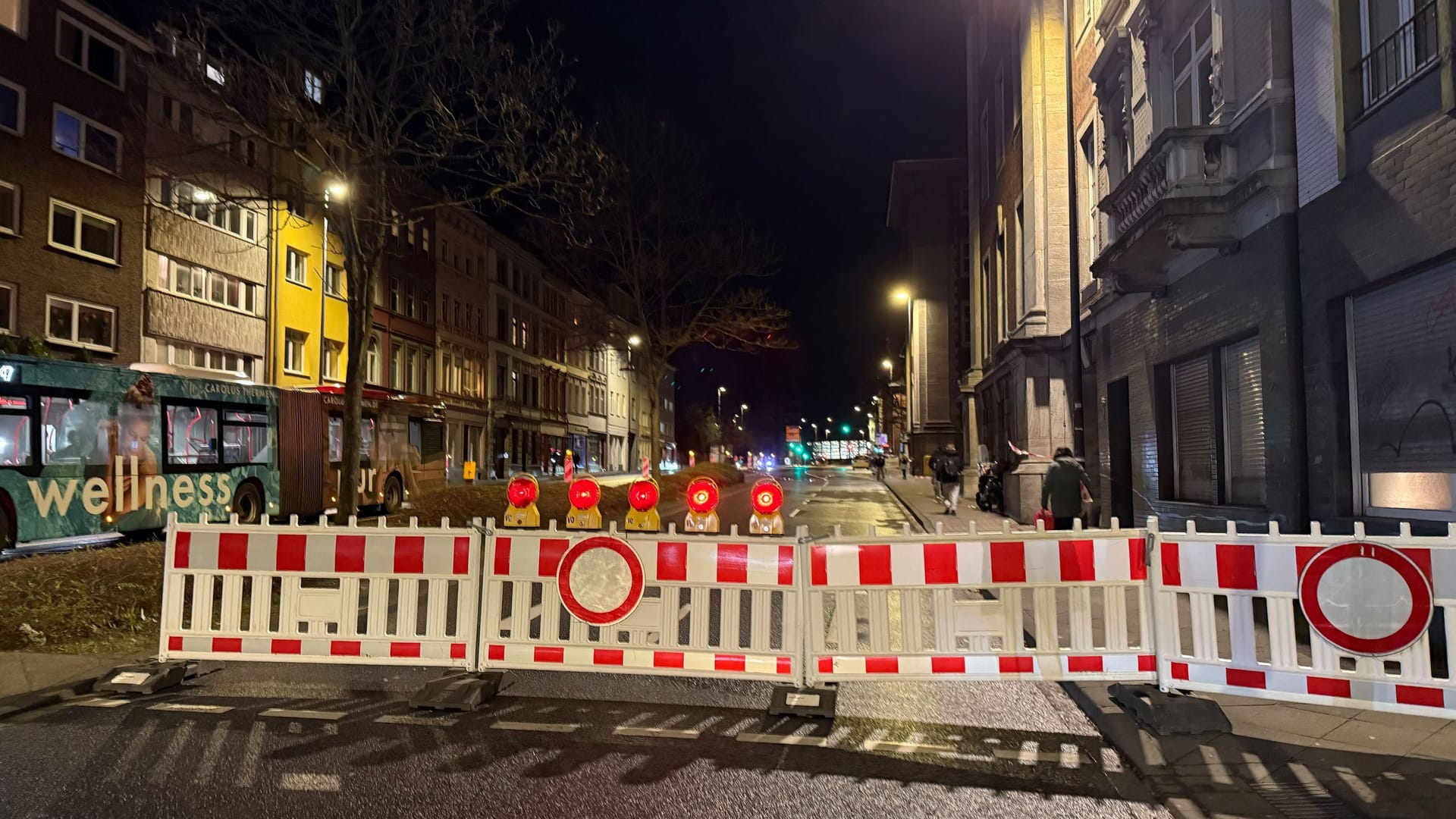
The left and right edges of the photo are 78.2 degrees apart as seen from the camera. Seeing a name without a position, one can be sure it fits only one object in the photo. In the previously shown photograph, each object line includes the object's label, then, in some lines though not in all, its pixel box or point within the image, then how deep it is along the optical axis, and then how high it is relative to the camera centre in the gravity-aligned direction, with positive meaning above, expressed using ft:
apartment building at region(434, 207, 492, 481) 149.59 +23.20
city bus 42.60 +1.09
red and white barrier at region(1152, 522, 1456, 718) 16.24 -2.86
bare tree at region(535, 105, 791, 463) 95.86 +21.81
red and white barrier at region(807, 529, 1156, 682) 18.70 -2.94
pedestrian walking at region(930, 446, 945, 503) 81.38 -0.15
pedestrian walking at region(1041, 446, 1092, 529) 36.29 -1.06
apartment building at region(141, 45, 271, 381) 86.07 +22.15
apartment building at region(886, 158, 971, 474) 172.75 +34.16
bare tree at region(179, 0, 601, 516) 39.40 +17.25
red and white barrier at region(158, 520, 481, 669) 20.30 -2.84
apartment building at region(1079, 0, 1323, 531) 31.71 +8.58
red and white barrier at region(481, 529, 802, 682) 19.35 -2.97
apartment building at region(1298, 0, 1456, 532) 23.93 +5.99
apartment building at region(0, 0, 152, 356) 72.79 +25.22
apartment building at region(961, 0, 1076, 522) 66.49 +18.01
